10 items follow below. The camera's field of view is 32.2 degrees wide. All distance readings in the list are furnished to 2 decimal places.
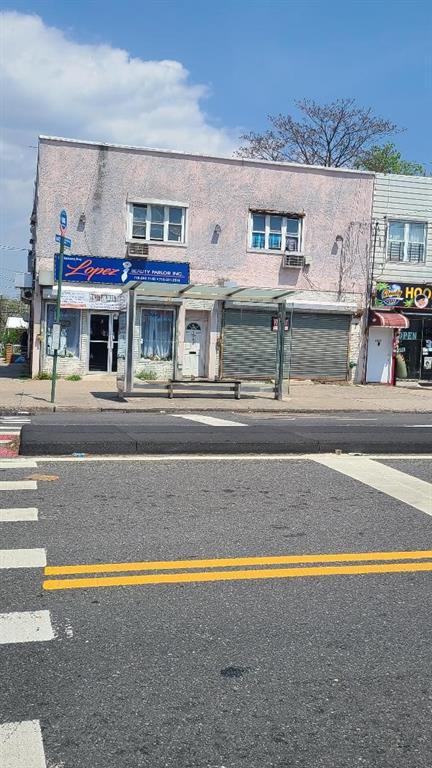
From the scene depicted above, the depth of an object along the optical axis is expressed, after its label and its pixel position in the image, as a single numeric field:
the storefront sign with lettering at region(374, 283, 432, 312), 26.52
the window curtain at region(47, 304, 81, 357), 23.92
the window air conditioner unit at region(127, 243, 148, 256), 24.02
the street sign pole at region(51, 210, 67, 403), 15.37
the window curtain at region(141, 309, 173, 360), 24.48
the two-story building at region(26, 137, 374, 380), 23.67
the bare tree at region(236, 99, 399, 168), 43.19
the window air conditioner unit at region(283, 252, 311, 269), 25.45
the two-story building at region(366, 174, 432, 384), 26.44
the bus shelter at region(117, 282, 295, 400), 18.20
